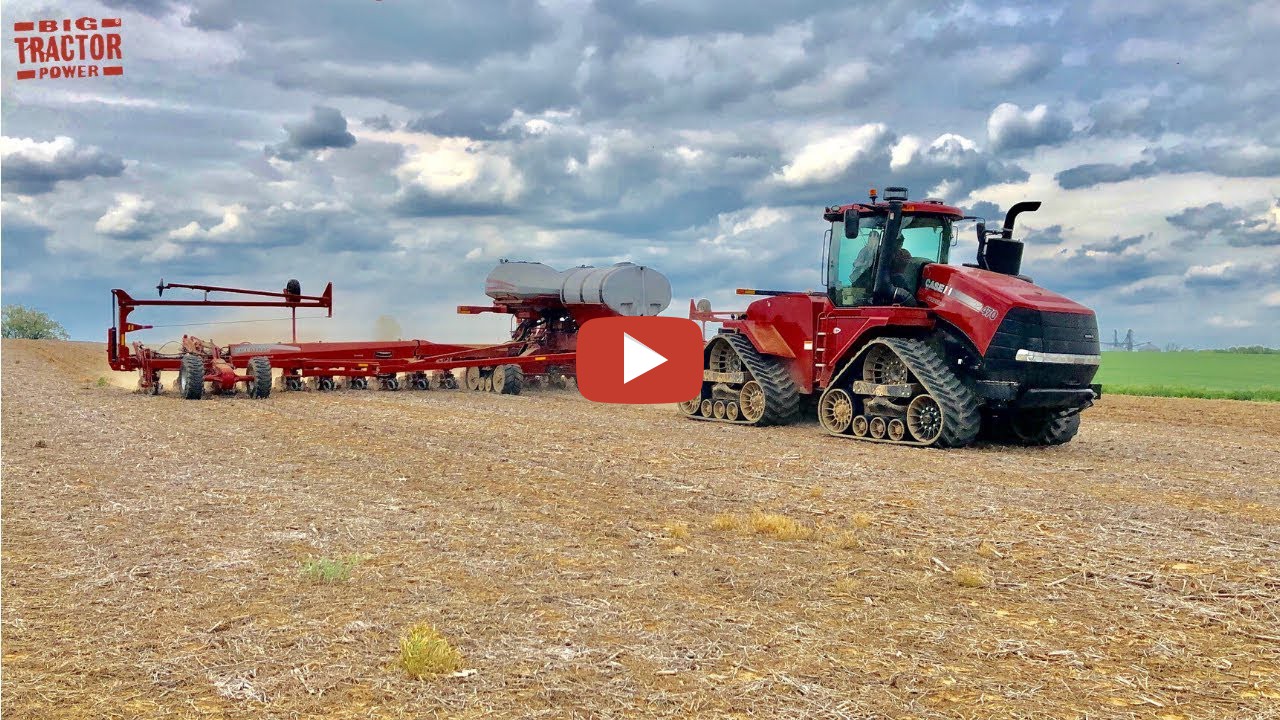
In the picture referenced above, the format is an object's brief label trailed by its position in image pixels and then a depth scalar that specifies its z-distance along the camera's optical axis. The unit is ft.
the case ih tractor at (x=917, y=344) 45.52
